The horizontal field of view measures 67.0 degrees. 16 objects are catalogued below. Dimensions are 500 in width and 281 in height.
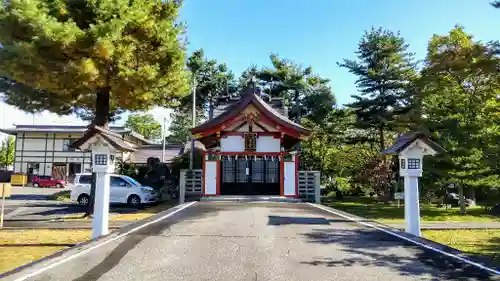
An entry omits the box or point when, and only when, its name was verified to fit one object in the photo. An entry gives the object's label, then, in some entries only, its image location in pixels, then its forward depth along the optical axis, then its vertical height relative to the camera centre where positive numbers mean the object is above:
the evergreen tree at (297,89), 25.91 +6.54
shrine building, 17.45 +1.17
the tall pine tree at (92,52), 11.63 +4.06
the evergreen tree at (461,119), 14.77 +2.47
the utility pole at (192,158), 22.07 +1.11
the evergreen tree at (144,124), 56.41 +7.85
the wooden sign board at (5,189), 11.01 -0.39
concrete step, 16.50 -0.91
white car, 17.67 -0.68
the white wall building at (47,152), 38.91 +2.50
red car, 35.34 -0.54
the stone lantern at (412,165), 7.74 +0.29
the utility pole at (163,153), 30.31 +1.99
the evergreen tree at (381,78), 20.94 +5.60
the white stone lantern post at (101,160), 7.64 +0.34
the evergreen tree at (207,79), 29.70 +7.97
